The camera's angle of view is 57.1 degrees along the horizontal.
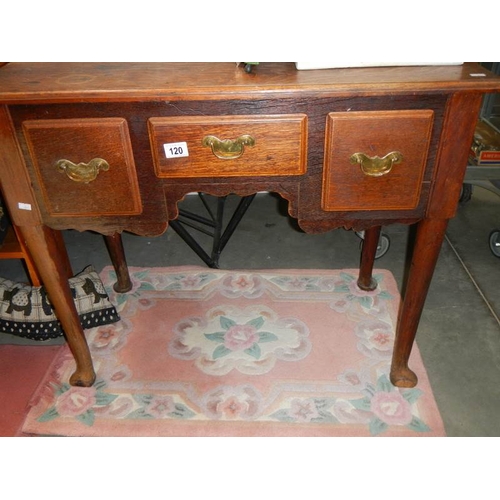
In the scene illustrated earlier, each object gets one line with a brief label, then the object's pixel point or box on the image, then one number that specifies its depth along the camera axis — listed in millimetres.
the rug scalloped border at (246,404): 1365
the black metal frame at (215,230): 1892
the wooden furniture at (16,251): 1711
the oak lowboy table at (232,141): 977
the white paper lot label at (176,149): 1040
